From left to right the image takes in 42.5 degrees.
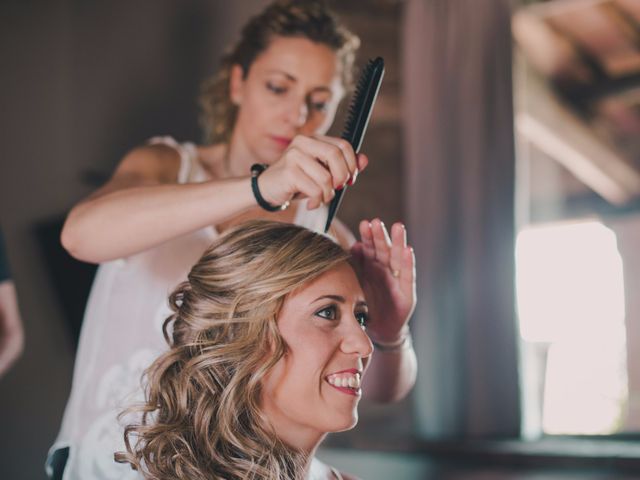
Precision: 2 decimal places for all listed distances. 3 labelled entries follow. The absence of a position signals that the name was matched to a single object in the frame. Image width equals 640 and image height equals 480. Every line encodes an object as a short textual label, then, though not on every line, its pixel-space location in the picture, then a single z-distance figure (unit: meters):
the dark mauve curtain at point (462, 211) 3.12
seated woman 1.16
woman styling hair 1.08
